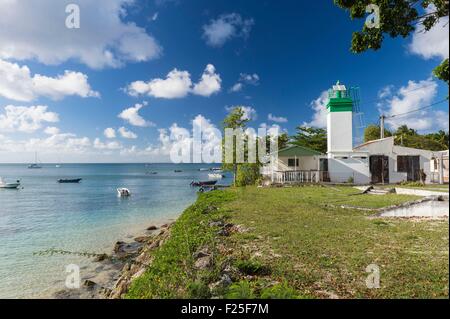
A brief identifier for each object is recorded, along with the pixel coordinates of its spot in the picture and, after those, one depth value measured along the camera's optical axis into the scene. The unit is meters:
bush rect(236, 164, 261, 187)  27.90
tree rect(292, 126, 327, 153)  41.16
